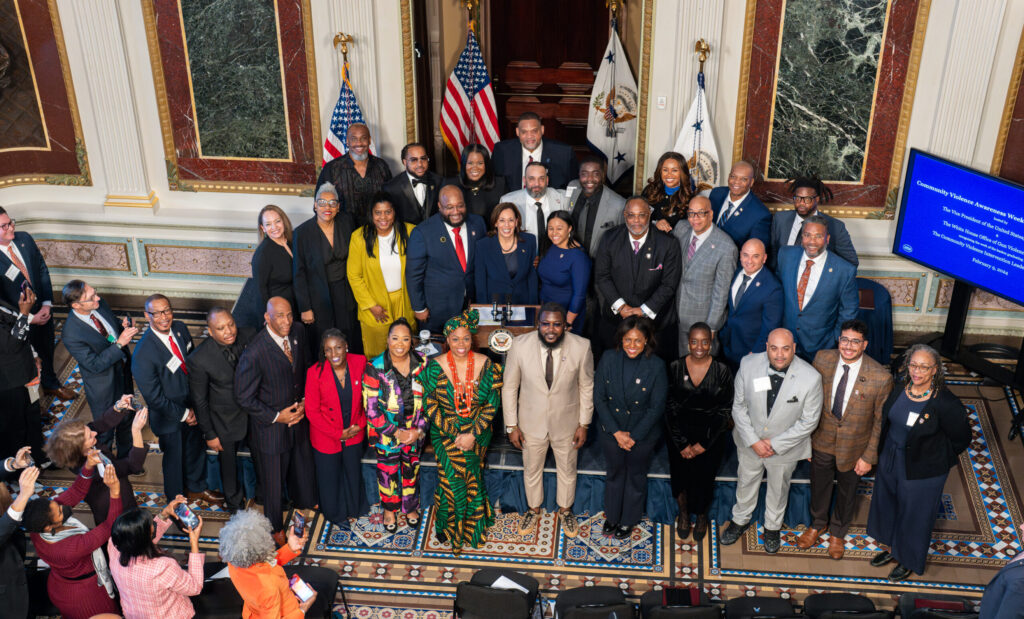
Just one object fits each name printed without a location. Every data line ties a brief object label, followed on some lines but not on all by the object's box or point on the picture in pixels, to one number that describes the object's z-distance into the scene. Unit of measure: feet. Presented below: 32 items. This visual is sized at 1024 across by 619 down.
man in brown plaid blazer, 20.08
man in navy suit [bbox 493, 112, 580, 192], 25.61
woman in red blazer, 20.97
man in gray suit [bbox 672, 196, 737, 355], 22.56
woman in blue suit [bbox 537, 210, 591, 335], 22.84
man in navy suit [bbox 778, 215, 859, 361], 21.97
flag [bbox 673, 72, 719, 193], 26.53
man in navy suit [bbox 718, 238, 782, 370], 21.90
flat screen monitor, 24.36
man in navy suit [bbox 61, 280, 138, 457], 21.88
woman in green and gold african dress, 20.84
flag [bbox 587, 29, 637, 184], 29.22
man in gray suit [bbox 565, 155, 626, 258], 24.04
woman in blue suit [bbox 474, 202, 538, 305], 22.99
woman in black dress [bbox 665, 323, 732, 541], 20.49
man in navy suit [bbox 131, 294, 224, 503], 20.98
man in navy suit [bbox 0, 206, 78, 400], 24.40
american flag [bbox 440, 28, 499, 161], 29.27
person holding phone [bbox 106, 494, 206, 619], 16.90
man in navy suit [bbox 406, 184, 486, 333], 23.44
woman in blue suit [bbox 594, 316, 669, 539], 20.38
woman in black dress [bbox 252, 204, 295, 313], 23.47
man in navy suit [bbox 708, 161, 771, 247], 23.66
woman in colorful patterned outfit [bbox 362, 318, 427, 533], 20.88
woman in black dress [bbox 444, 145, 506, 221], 24.52
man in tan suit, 20.77
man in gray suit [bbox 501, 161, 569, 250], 24.12
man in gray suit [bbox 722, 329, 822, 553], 20.10
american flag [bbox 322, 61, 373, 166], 27.48
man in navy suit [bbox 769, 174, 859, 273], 23.35
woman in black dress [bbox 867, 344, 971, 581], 19.47
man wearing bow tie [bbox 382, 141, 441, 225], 24.95
